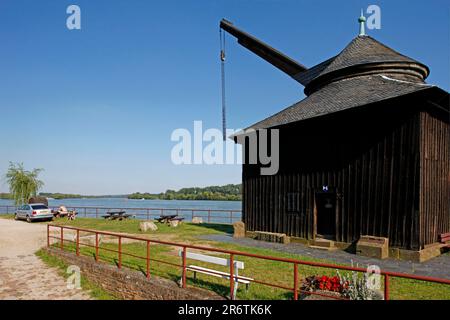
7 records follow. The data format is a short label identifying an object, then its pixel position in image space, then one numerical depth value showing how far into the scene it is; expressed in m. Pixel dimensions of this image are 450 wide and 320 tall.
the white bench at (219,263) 6.98
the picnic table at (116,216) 27.15
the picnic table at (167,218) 23.55
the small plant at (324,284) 5.92
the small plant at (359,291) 5.43
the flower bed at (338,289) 5.46
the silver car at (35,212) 26.97
